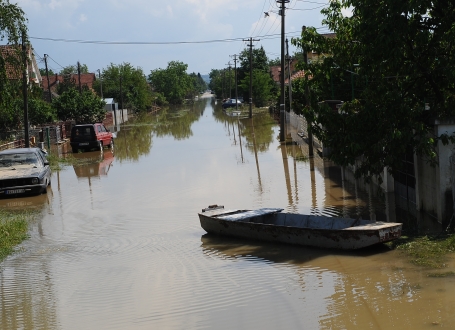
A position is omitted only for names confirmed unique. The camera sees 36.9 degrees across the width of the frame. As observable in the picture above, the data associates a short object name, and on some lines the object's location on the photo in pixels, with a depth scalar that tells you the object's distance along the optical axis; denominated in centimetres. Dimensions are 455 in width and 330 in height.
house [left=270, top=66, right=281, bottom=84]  11644
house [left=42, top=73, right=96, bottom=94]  10881
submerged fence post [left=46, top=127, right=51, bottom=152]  4196
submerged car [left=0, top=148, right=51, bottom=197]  2188
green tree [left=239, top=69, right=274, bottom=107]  9088
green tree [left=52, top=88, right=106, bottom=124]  5531
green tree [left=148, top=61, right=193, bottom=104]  14450
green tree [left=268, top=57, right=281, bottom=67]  15724
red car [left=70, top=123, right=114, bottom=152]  3803
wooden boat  1250
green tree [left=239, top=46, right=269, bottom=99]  10731
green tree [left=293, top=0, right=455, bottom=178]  1423
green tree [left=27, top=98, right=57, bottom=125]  4812
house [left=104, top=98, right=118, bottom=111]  7268
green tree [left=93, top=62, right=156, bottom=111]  8988
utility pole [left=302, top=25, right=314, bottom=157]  2887
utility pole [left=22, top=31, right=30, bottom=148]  2784
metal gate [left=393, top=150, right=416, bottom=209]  1698
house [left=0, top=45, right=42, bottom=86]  1750
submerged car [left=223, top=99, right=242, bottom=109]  9500
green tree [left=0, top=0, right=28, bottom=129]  1694
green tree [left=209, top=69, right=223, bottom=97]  15869
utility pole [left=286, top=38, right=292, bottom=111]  5097
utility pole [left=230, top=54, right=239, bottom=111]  8694
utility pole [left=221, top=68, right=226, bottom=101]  14588
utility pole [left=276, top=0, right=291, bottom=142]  3836
